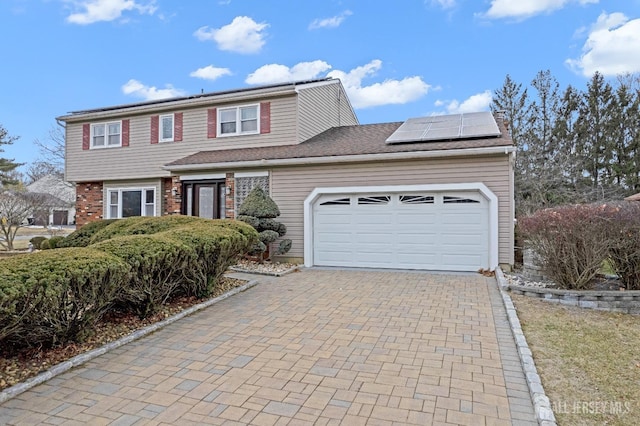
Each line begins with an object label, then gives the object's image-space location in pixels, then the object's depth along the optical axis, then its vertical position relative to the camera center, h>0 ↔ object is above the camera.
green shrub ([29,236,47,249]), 16.20 -0.96
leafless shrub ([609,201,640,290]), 6.79 -0.36
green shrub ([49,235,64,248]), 13.18 -0.81
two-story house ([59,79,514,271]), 9.73 +1.41
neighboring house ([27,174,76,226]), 25.63 +1.25
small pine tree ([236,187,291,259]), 10.57 +0.03
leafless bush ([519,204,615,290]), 6.90 -0.35
